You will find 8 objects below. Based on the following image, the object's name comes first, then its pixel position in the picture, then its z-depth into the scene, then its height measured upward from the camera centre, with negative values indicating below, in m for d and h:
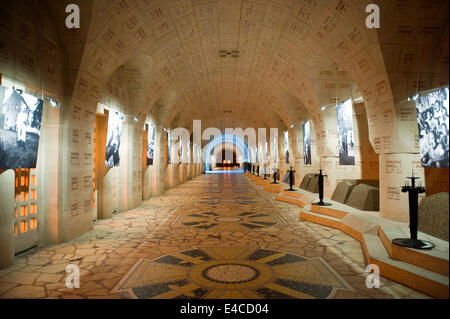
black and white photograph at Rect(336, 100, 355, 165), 8.23 +0.77
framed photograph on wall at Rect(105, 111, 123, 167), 7.20 +0.58
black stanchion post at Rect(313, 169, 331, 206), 7.52 -0.95
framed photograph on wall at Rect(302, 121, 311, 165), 11.60 +0.72
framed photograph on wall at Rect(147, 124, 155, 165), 10.74 +0.65
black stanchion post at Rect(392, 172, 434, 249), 3.71 -0.84
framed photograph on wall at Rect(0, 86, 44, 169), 3.85 +0.51
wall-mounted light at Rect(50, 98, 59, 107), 5.18 +1.12
